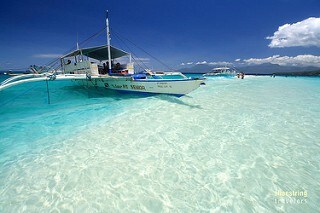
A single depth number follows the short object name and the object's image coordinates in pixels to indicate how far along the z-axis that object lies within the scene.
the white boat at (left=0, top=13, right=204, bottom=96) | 11.03
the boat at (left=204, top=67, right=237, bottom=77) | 63.96
